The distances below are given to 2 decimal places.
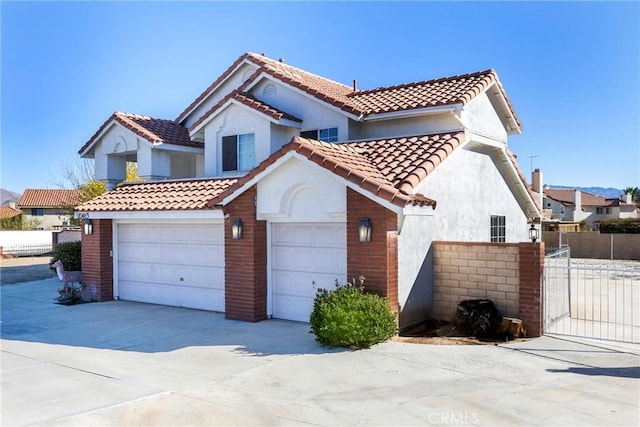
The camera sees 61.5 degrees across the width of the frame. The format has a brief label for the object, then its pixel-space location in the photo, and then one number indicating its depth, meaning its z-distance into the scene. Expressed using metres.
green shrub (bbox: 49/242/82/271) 19.27
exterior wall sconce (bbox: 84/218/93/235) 16.31
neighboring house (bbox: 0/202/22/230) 61.83
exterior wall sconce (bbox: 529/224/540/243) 14.31
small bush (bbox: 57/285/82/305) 15.68
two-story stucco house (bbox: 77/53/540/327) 11.17
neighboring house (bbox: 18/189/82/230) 67.56
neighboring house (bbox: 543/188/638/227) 73.06
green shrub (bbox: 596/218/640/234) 42.16
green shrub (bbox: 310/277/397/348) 9.70
